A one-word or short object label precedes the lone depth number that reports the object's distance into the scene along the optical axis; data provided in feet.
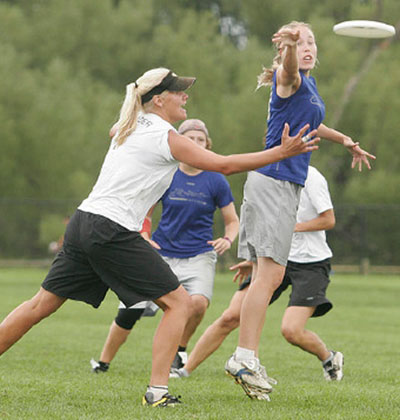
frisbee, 51.44
